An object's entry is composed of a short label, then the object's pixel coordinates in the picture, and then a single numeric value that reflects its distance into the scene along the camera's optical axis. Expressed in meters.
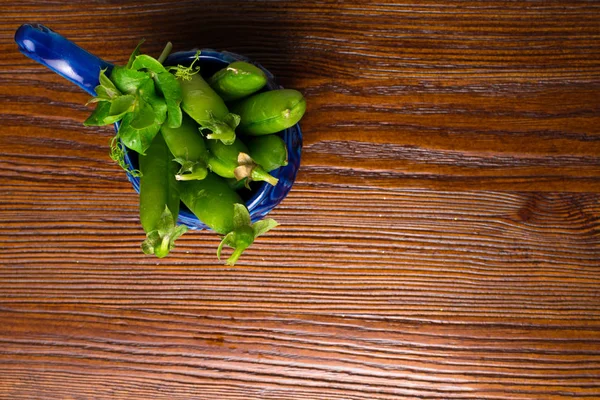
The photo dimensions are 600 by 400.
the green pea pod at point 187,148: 0.45
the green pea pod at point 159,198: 0.45
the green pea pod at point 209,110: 0.45
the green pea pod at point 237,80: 0.48
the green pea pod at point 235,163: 0.45
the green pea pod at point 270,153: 0.49
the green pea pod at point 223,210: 0.45
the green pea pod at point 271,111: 0.47
